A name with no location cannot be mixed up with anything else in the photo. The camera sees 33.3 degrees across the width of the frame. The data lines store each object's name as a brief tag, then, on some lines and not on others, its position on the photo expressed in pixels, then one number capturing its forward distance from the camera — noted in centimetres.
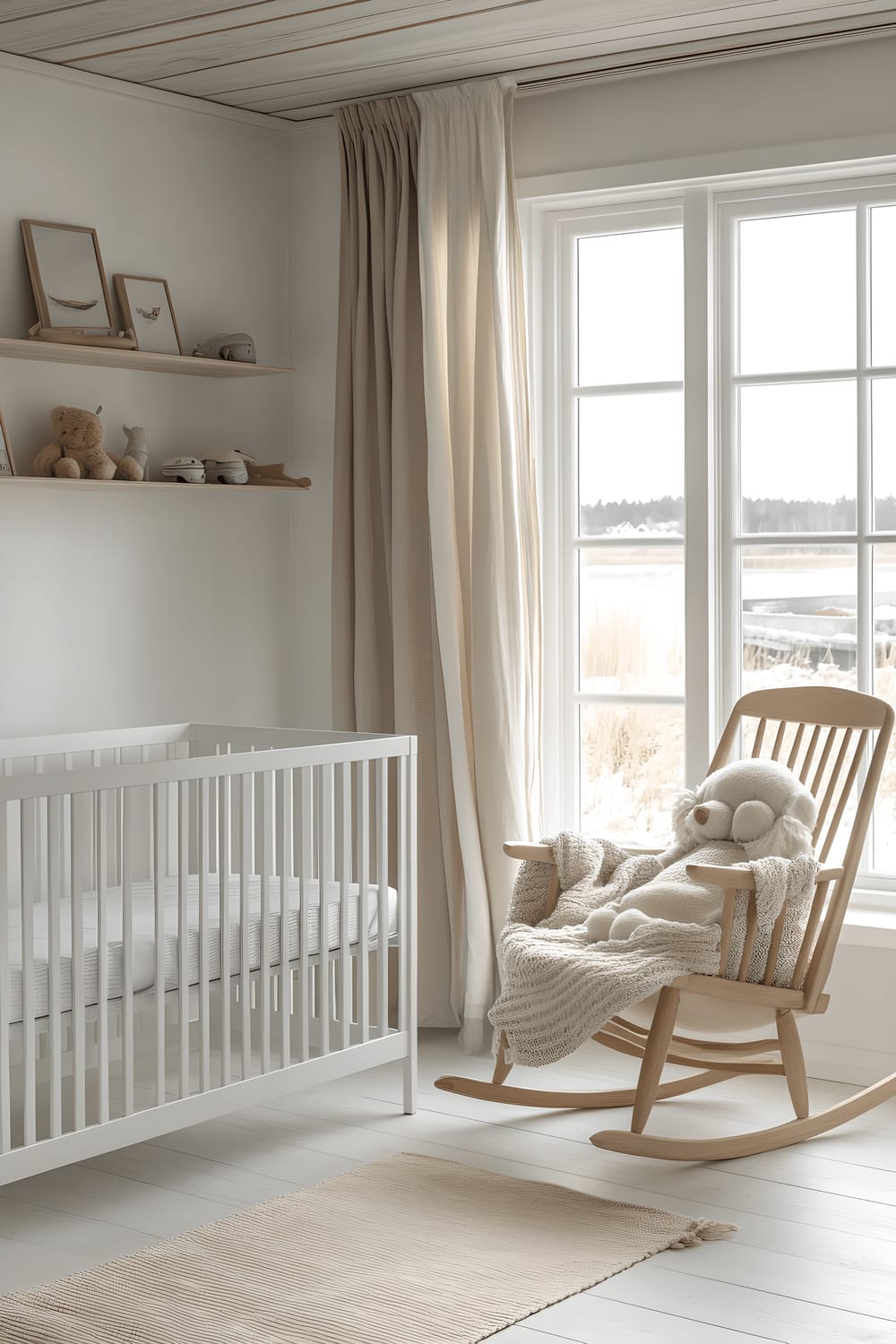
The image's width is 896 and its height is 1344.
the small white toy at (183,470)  371
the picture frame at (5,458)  334
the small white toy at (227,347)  381
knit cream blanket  280
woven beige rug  219
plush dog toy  300
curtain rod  331
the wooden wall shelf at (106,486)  335
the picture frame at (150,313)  368
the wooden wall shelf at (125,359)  337
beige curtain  380
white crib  251
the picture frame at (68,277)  345
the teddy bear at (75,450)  342
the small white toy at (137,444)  364
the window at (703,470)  352
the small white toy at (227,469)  382
